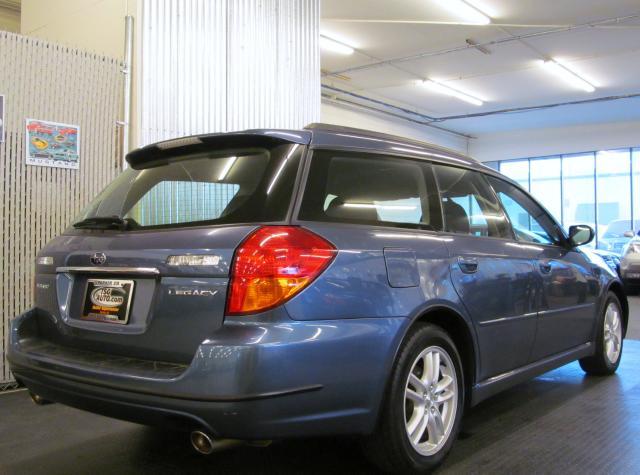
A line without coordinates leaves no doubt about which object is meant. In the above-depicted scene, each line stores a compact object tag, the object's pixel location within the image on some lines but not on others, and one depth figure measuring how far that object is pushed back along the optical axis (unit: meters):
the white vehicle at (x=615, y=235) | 18.83
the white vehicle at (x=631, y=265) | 11.20
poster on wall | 4.41
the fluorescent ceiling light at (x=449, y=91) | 13.52
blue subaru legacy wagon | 2.00
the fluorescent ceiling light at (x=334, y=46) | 10.40
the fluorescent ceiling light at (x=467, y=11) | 8.77
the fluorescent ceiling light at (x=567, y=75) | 12.14
